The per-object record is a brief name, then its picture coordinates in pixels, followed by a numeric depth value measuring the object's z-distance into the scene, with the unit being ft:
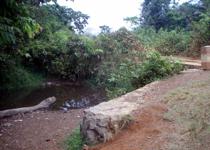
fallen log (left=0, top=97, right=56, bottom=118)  16.96
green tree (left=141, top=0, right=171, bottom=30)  37.23
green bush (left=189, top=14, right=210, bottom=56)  24.65
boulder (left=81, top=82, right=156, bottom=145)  9.74
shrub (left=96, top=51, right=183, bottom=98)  14.86
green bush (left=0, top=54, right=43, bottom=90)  24.60
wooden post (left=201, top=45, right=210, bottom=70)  14.74
